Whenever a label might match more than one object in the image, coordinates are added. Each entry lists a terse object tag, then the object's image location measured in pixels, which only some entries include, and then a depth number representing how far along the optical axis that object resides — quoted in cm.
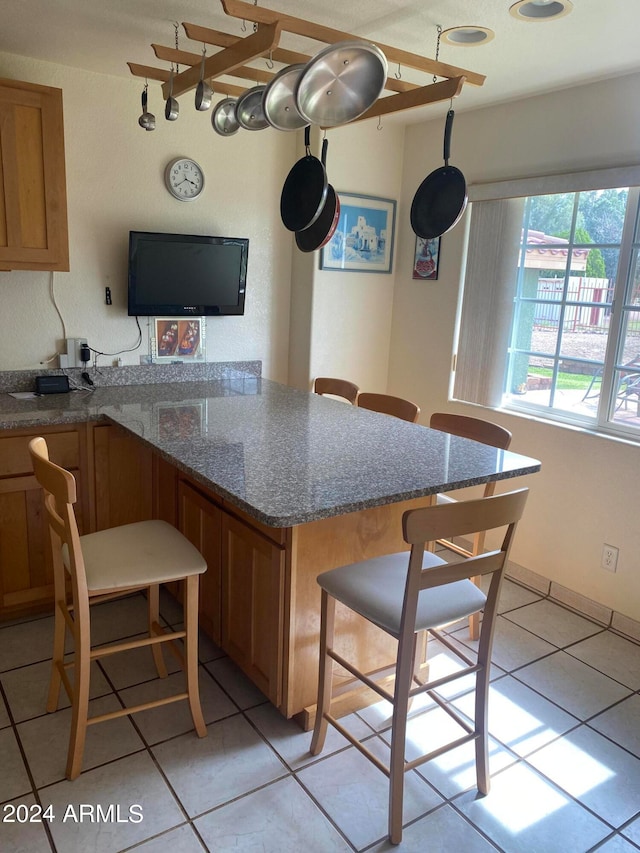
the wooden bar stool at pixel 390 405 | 287
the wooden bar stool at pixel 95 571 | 181
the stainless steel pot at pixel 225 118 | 239
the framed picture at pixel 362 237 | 372
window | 289
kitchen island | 182
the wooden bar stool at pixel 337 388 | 323
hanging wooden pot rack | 169
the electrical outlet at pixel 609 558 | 292
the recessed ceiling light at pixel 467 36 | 233
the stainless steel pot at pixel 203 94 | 201
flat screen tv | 320
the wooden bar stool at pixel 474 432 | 252
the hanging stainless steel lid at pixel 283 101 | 176
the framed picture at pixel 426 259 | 372
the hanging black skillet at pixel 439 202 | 219
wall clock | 330
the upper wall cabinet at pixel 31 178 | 260
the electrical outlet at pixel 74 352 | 318
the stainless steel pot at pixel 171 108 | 227
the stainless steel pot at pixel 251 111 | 211
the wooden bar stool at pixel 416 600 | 156
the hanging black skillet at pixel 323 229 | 227
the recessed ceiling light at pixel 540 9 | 207
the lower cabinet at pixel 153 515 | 209
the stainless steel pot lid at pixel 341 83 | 153
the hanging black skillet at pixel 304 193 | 215
